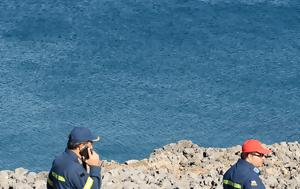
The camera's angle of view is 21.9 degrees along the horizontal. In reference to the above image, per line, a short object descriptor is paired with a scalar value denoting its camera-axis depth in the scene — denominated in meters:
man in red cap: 13.36
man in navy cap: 12.68
